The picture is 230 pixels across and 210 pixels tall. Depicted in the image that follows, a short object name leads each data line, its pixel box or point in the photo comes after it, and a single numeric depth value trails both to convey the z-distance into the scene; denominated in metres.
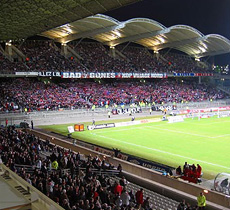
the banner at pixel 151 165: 16.87
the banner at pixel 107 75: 51.05
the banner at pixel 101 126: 35.96
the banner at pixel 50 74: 47.66
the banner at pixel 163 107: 52.58
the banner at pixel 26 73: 45.44
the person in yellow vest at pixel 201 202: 11.42
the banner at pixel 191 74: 68.63
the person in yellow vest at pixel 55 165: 14.42
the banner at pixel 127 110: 47.65
